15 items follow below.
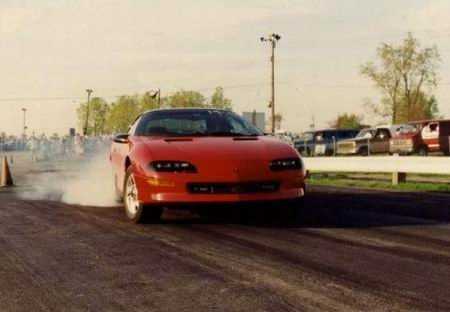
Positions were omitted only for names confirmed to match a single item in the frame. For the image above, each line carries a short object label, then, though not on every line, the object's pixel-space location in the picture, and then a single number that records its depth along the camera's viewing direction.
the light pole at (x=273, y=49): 48.64
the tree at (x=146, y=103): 107.05
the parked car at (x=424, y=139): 29.67
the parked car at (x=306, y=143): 35.69
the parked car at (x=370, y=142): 32.81
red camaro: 6.97
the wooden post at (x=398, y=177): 15.30
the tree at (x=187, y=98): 105.31
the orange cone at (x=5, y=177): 15.73
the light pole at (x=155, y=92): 38.28
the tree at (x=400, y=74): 64.06
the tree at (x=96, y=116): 124.62
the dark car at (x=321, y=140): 35.31
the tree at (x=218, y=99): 102.74
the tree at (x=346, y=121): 106.31
